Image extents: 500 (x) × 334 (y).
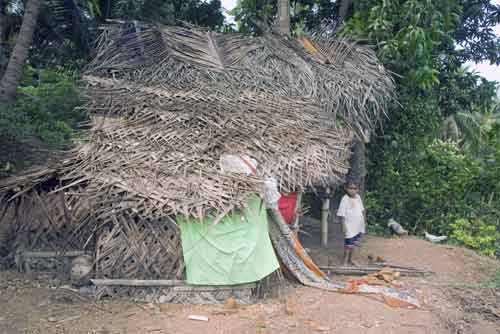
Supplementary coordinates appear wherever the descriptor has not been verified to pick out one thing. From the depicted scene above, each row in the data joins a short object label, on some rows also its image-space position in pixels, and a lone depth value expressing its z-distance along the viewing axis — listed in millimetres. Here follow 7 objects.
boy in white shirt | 7285
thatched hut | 5641
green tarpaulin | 5500
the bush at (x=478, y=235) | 9180
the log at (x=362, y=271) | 7102
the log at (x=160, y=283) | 5566
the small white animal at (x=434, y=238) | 9469
